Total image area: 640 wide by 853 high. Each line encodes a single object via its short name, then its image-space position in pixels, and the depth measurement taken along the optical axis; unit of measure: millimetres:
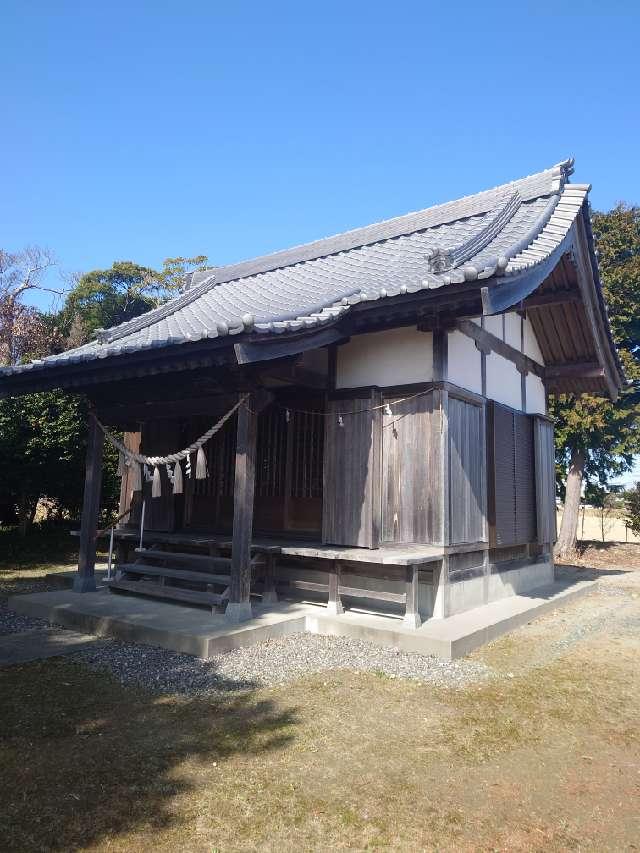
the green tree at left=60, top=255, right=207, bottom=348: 30516
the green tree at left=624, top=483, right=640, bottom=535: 18797
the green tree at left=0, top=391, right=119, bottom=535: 12797
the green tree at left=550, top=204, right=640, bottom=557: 16719
